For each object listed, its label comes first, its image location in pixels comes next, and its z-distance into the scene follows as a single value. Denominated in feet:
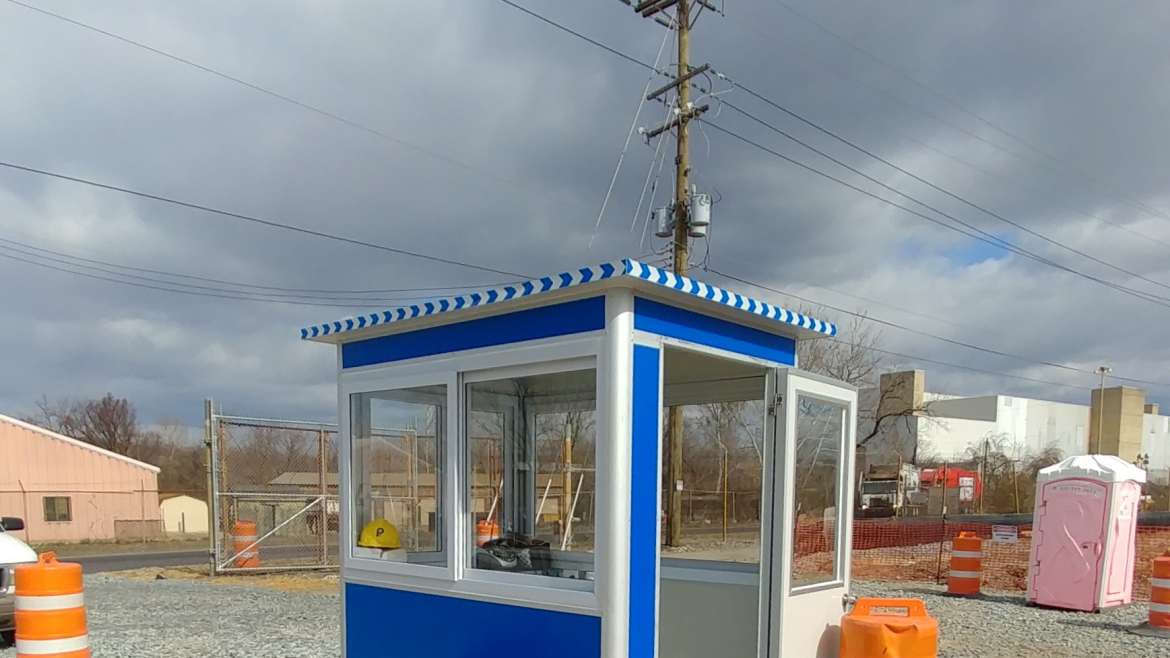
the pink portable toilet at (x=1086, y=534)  33.78
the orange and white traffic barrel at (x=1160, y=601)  29.94
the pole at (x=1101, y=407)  161.68
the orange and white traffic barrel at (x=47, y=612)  17.39
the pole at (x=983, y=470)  88.58
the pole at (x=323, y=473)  43.21
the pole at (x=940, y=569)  43.32
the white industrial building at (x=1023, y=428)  157.40
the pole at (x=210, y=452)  39.65
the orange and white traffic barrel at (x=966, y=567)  38.45
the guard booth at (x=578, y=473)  12.15
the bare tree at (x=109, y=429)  171.73
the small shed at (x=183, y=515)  113.09
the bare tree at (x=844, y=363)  87.71
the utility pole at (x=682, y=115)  48.08
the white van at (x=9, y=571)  23.49
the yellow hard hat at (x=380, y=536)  16.61
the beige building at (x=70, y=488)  93.66
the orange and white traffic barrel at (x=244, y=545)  43.31
